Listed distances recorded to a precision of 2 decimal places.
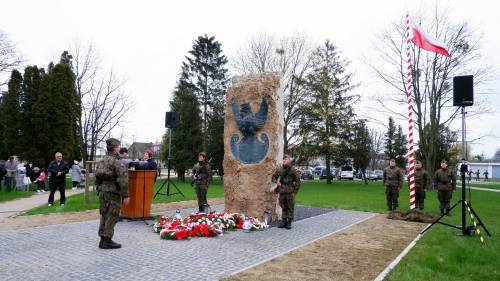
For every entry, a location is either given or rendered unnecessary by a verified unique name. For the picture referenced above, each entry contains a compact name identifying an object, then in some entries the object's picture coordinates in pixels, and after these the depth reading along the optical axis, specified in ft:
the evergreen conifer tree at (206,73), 117.70
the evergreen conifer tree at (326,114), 114.11
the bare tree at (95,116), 109.91
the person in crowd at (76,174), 64.23
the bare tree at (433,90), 82.89
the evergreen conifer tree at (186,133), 110.22
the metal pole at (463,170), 27.27
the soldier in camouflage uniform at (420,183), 42.52
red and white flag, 35.47
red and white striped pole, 34.99
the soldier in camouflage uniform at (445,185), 39.73
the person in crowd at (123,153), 29.88
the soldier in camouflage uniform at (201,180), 37.01
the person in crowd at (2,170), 62.39
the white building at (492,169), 239.97
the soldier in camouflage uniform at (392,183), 42.27
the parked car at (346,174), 157.79
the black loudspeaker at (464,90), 28.53
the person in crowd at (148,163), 32.32
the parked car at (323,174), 162.12
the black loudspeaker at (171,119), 51.44
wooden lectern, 31.04
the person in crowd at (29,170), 68.80
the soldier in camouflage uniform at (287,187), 30.60
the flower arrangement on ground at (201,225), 25.45
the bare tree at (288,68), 109.91
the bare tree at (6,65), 77.71
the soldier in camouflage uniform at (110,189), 22.31
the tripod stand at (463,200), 27.27
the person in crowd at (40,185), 63.61
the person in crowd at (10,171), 60.29
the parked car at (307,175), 155.28
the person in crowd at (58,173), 39.65
